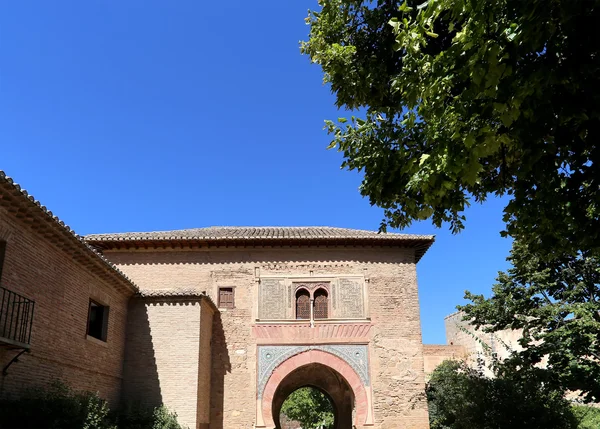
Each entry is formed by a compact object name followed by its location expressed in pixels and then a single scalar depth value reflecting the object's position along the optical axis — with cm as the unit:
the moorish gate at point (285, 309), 1419
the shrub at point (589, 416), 1483
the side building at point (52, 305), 775
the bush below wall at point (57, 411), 748
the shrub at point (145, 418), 1116
